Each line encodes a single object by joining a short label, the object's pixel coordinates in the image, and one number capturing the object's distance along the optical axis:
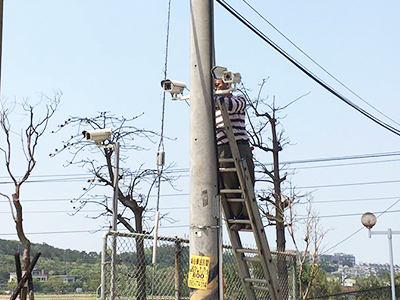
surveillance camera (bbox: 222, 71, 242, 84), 5.48
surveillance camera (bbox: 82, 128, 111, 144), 7.07
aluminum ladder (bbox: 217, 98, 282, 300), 6.03
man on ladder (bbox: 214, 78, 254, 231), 6.07
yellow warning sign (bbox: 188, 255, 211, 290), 5.36
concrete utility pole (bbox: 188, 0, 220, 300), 5.40
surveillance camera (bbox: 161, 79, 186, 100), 5.78
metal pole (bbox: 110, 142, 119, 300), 5.54
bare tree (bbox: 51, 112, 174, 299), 16.28
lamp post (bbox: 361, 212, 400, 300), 13.57
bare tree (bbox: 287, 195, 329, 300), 12.09
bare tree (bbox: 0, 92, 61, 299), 15.29
